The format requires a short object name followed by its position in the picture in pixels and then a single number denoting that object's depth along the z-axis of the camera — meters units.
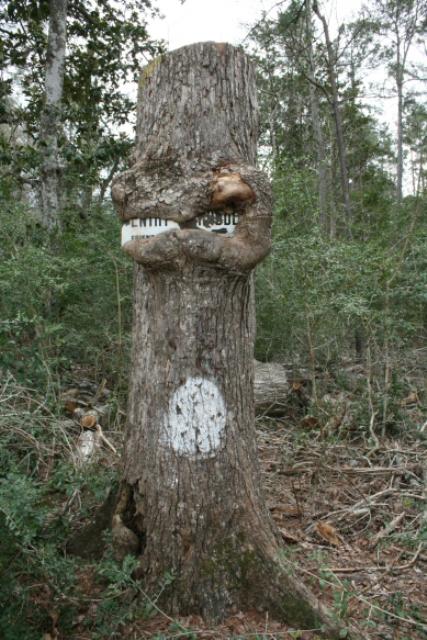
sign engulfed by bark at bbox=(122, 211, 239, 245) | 2.38
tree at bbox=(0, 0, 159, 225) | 7.46
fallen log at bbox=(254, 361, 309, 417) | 5.58
